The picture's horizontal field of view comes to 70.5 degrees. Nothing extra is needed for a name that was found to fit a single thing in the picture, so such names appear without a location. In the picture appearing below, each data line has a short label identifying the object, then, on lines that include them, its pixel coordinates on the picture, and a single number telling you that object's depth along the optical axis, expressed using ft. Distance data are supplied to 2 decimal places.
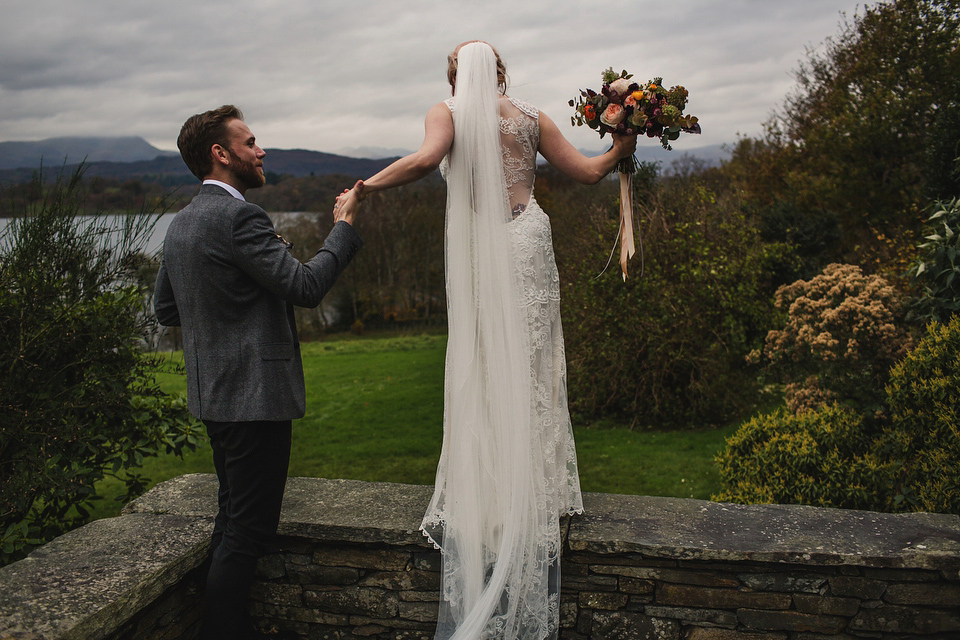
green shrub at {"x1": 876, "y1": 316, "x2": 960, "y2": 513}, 10.66
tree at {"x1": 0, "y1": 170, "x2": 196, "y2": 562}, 11.21
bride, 8.89
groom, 7.79
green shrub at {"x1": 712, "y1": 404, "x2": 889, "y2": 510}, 12.82
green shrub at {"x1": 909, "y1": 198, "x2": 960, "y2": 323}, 14.08
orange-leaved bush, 17.02
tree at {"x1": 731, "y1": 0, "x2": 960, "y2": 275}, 39.52
